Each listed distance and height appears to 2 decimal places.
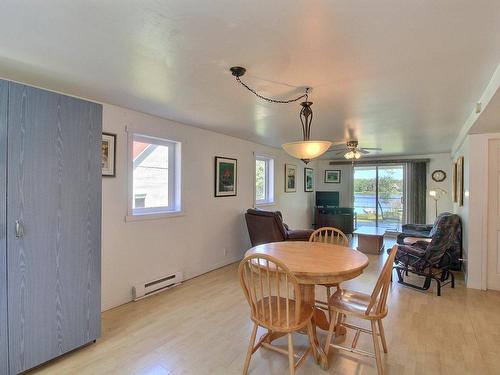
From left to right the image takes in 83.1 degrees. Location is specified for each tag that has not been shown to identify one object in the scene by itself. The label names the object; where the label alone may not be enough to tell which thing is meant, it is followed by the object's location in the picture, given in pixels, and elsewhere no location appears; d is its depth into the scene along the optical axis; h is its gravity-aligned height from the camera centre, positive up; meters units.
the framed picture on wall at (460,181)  4.44 +0.14
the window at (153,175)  3.53 +0.16
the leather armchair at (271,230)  4.36 -0.67
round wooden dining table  1.97 -0.58
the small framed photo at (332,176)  8.39 +0.36
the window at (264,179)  5.98 +0.19
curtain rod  7.17 +0.74
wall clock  6.99 +0.34
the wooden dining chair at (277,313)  1.85 -0.90
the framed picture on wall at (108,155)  3.05 +0.35
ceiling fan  4.72 +0.68
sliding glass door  7.61 -0.19
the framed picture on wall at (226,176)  4.64 +0.19
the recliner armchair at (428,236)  4.10 -0.89
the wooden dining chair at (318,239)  2.67 -0.65
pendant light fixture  2.36 +0.35
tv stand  7.44 -0.80
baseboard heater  3.35 -1.25
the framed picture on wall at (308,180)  7.72 +0.23
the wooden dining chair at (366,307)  1.97 -0.89
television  7.95 -0.31
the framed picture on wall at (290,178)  6.77 +0.24
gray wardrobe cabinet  1.91 -0.29
